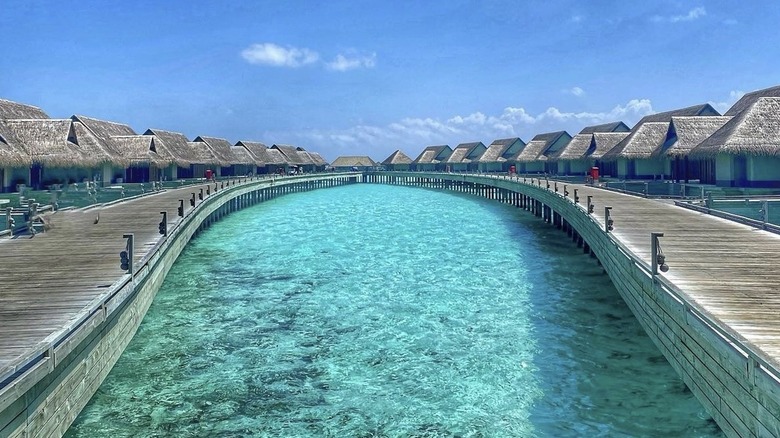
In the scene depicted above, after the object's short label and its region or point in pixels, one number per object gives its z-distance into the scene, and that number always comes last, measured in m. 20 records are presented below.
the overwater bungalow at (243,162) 72.84
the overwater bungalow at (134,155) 42.44
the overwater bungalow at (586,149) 53.62
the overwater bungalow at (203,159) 59.53
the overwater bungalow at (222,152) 63.97
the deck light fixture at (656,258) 11.04
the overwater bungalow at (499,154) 83.56
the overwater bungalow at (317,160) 110.80
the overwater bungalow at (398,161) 119.12
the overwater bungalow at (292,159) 92.52
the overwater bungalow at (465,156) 96.50
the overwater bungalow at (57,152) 32.25
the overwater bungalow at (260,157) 79.31
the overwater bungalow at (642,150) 42.03
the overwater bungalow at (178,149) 52.03
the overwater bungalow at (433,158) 108.56
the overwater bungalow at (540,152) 70.88
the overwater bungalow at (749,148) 28.06
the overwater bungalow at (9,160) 27.06
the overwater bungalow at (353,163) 130.50
